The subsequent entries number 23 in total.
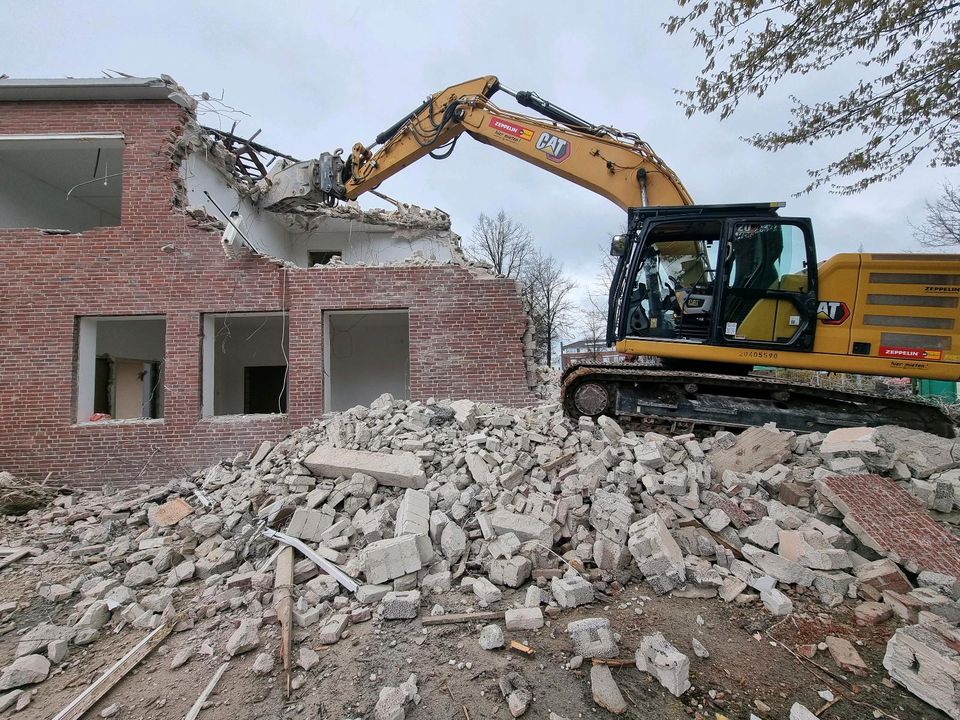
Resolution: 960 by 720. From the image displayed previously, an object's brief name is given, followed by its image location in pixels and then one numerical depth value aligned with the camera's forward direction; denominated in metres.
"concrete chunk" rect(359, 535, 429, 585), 3.57
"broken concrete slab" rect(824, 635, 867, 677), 2.66
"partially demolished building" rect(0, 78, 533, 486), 7.54
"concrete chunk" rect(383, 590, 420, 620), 3.27
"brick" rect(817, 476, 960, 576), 3.35
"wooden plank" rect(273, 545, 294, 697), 3.00
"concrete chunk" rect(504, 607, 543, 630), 3.07
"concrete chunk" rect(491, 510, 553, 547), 3.82
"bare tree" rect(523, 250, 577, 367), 30.63
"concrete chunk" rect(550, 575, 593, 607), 3.27
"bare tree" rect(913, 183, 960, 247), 17.86
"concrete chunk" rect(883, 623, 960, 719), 2.37
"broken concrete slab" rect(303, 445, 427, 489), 4.68
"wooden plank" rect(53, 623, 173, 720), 2.84
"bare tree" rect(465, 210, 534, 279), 31.27
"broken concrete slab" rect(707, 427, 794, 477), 4.70
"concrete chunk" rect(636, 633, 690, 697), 2.50
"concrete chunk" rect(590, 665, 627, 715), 2.45
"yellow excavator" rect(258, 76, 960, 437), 5.18
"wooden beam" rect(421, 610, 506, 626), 3.20
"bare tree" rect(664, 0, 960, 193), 4.41
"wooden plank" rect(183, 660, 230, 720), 2.69
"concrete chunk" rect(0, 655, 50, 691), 3.09
